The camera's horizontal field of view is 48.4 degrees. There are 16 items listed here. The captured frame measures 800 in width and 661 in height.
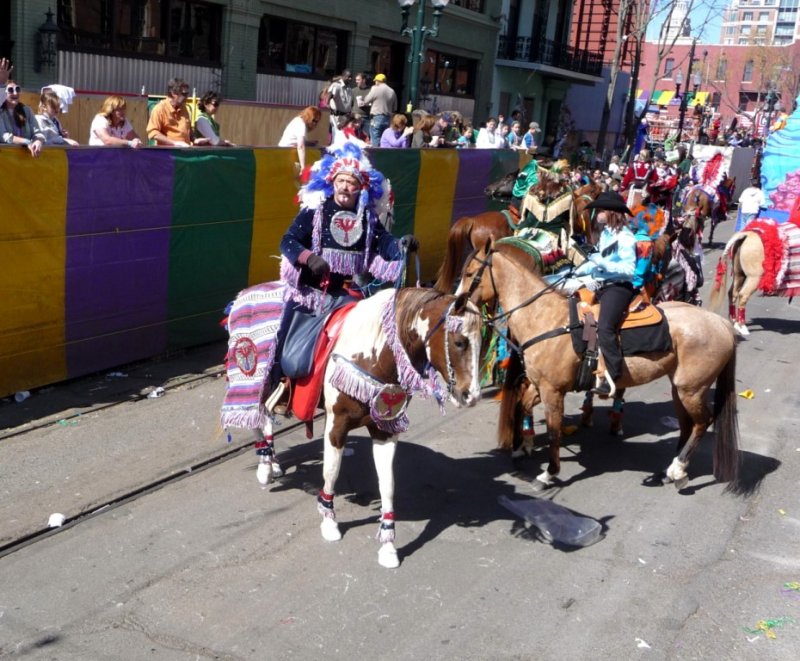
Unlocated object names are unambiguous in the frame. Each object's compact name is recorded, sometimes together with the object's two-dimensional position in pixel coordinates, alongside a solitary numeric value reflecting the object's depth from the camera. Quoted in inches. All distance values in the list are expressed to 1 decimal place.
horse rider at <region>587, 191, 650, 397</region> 273.0
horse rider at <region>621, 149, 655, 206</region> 437.4
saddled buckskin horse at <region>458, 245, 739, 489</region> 278.2
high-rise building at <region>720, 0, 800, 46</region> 5521.7
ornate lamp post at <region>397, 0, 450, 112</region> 632.9
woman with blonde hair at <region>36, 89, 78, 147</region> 349.7
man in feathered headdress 238.8
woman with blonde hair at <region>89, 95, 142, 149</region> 369.4
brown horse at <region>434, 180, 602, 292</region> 402.6
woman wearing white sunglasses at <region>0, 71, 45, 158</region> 323.9
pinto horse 209.2
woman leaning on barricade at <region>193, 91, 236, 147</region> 434.9
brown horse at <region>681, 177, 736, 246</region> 637.9
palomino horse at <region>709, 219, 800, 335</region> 500.7
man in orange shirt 406.9
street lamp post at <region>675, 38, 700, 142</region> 1530.5
